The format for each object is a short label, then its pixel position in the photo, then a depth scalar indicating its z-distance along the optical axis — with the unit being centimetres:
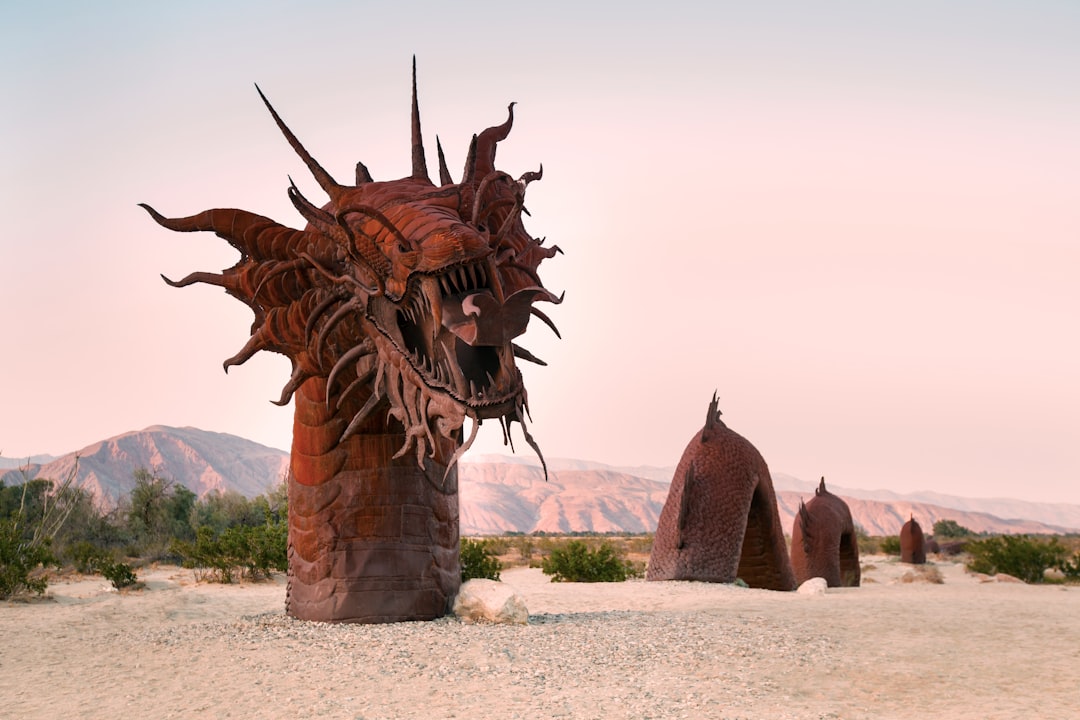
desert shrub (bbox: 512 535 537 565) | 3018
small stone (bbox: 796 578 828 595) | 1246
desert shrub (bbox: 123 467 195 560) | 2783
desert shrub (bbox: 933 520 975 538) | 5531
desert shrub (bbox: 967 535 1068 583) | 2062
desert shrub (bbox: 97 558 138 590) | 1482
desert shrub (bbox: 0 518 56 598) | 1240
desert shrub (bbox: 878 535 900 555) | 3406
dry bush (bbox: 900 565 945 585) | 1769
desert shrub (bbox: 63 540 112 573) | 1850
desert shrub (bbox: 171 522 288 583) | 1600
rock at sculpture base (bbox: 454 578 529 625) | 707
